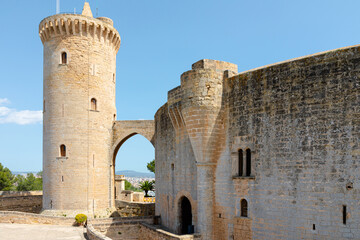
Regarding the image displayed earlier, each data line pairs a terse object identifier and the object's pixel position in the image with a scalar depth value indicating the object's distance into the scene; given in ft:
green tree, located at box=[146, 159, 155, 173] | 145.12
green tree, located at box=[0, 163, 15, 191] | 147.74
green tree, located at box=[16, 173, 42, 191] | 190.39
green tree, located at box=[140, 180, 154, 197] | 110.01
